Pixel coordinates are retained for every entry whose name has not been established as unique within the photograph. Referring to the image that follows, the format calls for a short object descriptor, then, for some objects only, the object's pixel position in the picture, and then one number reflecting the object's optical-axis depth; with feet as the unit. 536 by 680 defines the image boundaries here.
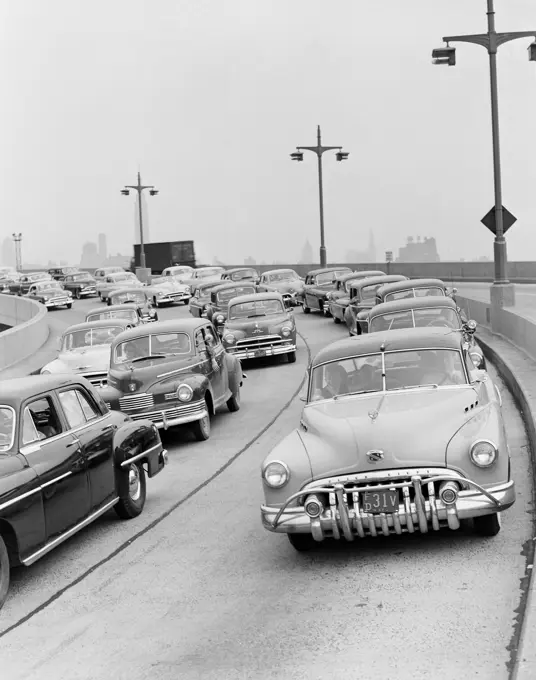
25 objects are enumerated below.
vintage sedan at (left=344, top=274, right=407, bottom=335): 85.87
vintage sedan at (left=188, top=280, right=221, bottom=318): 123.85
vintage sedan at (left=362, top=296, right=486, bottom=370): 57.21
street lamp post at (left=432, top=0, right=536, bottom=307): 80.48
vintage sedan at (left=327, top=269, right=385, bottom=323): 102.27
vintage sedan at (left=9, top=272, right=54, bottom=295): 217.56
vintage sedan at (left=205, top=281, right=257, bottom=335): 100.99
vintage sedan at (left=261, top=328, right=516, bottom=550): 25.25
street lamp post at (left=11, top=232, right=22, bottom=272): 435.98
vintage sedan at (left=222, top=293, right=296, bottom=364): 76.38
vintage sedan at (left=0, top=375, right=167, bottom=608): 26.05
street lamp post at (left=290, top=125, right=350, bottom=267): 162.91
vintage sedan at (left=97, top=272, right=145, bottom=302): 181.00
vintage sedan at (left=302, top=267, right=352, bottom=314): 118.01
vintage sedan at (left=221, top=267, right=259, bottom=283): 138.72
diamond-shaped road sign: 83.82
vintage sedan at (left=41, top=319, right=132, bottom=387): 60.39
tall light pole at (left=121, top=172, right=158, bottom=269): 213.46
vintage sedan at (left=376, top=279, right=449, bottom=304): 70.64
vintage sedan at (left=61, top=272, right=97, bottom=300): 204.03
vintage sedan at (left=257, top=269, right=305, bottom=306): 128.88
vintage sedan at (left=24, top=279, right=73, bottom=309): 173.68
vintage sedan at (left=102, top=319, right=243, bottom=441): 47.83
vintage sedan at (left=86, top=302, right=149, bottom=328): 79.30
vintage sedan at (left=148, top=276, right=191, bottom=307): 161.38
